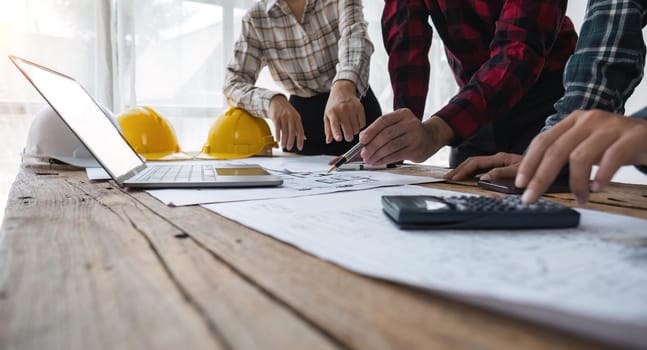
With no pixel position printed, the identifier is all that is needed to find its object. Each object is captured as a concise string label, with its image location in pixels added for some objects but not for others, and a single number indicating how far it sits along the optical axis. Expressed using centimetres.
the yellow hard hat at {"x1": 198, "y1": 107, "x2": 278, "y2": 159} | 134
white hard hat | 95
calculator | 34
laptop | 54
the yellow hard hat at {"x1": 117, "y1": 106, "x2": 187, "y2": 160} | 128
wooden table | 17
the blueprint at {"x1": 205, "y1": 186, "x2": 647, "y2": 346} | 18
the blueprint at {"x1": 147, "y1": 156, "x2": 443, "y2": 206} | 51
